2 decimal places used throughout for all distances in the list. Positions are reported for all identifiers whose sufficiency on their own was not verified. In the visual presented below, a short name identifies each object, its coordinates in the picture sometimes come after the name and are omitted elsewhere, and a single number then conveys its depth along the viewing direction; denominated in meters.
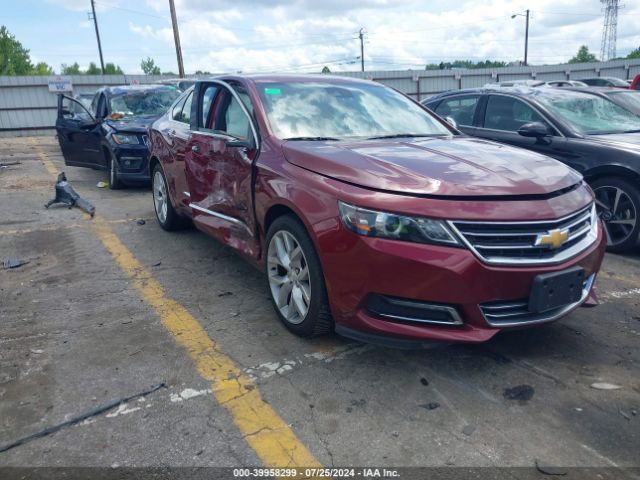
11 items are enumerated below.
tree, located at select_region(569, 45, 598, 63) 82.44
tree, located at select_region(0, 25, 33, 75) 53.97
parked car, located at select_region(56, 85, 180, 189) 8.20
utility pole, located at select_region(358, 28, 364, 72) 58.59
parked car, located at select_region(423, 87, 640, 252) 5.00
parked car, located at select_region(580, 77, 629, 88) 17.02
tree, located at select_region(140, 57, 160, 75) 97.38
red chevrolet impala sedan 2.61
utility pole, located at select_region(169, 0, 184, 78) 22.62
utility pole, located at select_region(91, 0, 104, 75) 46.25
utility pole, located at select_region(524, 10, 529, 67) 56.34
